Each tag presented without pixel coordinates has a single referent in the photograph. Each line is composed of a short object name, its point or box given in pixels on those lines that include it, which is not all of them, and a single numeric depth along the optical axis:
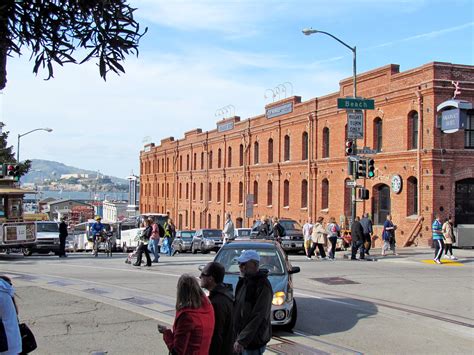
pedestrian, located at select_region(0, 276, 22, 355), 4.62
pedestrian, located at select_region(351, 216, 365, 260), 22.39
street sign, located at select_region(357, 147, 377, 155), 24.23
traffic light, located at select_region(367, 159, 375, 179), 23.92
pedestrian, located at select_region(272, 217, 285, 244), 23.42
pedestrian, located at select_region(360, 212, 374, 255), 22.81
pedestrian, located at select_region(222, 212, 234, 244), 25.78
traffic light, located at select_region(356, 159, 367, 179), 24.22
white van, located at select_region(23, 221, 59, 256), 27.98
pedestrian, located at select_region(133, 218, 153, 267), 18.94
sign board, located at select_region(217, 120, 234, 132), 53.12
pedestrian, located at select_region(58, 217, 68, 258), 23.51
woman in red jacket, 4.58
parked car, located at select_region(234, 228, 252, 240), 32.57
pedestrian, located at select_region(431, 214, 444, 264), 19.98
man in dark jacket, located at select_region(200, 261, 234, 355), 4.97
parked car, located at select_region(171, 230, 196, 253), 35.22
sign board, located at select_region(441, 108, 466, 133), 26.34
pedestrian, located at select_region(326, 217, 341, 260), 22.67
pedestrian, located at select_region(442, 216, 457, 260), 20.47
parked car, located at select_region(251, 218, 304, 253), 27.80
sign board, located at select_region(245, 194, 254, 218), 34.88
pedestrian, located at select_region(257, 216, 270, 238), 22.49
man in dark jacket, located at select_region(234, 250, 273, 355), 5.63
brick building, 28.12
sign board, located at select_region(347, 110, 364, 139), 24.44
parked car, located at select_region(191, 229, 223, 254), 32.00
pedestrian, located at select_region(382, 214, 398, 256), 23.61
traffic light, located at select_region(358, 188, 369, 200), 24.17
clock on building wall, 30.33
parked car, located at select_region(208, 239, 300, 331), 9.42
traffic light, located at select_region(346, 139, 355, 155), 24.33
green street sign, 23.92
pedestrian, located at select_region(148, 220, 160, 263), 19.45
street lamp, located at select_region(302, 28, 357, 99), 25.91
